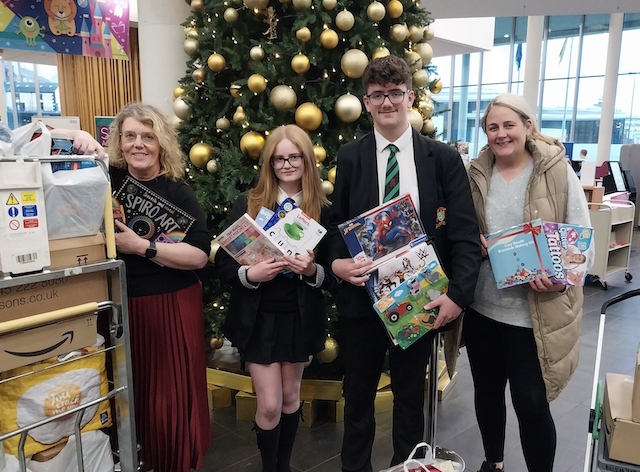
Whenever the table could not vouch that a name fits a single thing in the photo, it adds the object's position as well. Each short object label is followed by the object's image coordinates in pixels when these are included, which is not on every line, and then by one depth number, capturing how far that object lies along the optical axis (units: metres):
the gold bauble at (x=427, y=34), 3.10
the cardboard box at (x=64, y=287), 1.45
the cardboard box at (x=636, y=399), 1.38
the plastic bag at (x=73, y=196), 1.46
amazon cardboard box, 1.45
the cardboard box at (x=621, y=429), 1.39
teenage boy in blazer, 1.89
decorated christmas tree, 2.73
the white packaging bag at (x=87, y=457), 1.65
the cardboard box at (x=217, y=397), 3.24
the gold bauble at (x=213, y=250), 2.85
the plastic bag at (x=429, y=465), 1.65
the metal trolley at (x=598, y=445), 1.42
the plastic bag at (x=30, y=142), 1.46
